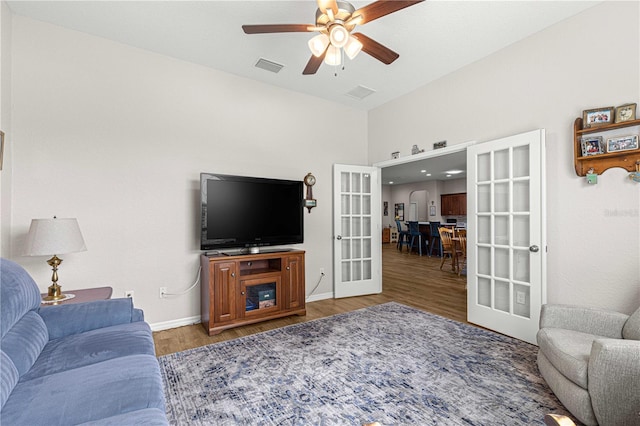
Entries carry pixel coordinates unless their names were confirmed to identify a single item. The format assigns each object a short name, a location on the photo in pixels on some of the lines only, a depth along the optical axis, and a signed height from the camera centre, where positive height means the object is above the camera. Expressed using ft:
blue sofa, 3.50 -2.37
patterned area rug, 5.61 -3.92
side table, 7.04 -2.09
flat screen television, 10.24 +0.14
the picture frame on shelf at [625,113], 7.22 +2.59
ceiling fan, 6.15 +4.39
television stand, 9.78 -2.67
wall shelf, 7.26 +1.52
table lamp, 6.77 -0.58
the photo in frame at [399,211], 41.48 +0.57
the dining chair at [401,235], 30.98 -2.28
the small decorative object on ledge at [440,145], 11.82 +2.94
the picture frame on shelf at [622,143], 7.18 +1.81
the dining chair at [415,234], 28.58 -1.91
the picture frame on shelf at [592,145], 7.70 +1.87
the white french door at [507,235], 8.82 -0.68
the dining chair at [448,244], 19.59 -2.01
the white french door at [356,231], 14.19 -0.81
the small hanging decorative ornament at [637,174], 7.12 +0.99
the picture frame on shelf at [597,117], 7.54 +2.62
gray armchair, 4.71 -2.68
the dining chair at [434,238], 27.04 -2.20
